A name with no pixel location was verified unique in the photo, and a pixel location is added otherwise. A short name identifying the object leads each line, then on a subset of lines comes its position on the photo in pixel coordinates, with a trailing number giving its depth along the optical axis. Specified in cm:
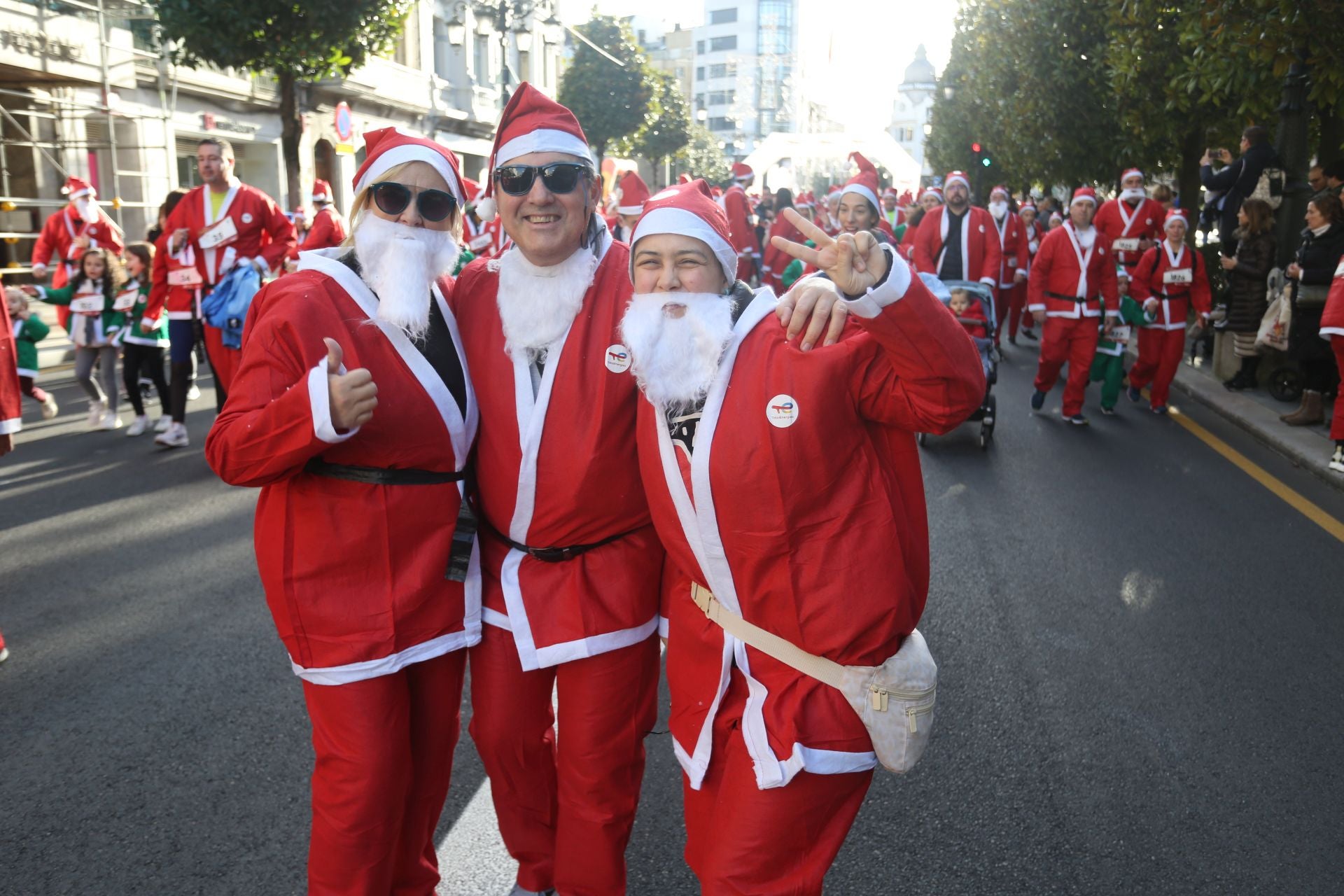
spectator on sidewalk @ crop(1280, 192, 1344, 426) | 952
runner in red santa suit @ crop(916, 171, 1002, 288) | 1120
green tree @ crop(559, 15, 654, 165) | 4441
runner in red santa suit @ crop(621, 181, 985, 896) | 217
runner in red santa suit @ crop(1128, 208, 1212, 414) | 1045
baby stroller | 905
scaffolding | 1692
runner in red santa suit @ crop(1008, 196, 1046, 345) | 1619
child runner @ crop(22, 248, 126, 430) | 919
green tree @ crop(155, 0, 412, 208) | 1455
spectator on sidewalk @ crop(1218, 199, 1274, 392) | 1126
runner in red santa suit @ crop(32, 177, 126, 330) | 1021
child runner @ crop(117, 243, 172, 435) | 898
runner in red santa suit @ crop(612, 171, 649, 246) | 903
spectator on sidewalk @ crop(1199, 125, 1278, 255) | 1240
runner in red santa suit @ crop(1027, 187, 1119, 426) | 1004
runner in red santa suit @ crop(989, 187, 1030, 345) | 1396
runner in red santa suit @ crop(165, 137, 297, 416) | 803
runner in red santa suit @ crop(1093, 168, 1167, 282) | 1202
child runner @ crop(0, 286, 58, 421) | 688
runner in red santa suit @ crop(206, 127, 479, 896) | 254
